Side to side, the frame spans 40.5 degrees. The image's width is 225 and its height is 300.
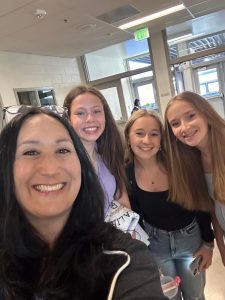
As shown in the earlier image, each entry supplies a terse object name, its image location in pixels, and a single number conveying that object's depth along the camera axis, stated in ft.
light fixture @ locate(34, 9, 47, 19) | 11.87
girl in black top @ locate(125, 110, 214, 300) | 5.33
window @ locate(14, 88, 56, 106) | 17.02
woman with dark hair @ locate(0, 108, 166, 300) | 2.57
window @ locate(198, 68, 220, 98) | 26.58
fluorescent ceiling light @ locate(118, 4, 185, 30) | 15.32
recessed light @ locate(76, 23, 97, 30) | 15.05
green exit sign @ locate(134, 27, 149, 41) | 17.94
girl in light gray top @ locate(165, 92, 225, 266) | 5.18
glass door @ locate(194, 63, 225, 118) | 26.11
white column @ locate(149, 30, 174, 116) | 20.25
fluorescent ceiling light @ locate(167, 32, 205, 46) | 21.26
